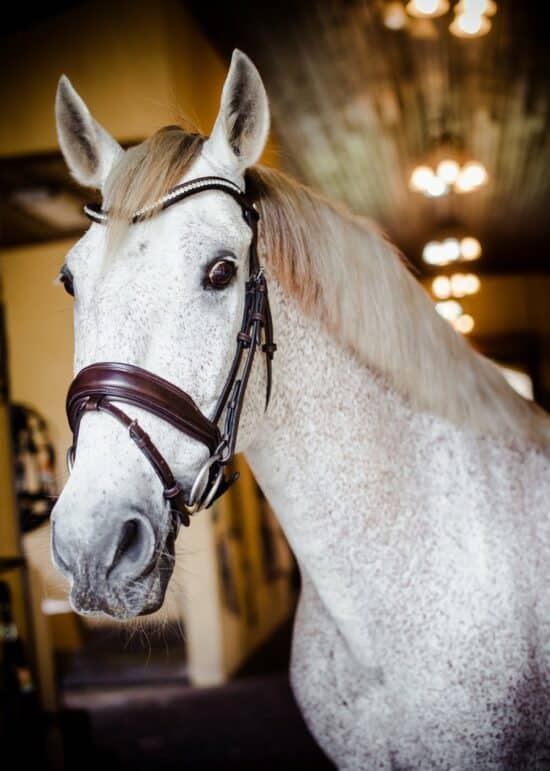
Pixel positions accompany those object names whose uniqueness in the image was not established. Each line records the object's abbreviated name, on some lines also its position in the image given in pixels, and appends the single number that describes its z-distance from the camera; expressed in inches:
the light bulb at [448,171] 208.2
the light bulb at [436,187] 210.5
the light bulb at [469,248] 261.1
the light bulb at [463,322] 298.9
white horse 43.5
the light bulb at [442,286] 291.0
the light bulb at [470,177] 206.1
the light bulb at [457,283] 288.4
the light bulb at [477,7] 132.3
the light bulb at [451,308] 286.2
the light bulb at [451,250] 261.7
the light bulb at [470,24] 135.4
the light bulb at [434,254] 264.5
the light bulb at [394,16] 144.2
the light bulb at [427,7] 132.5
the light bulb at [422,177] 212.1
